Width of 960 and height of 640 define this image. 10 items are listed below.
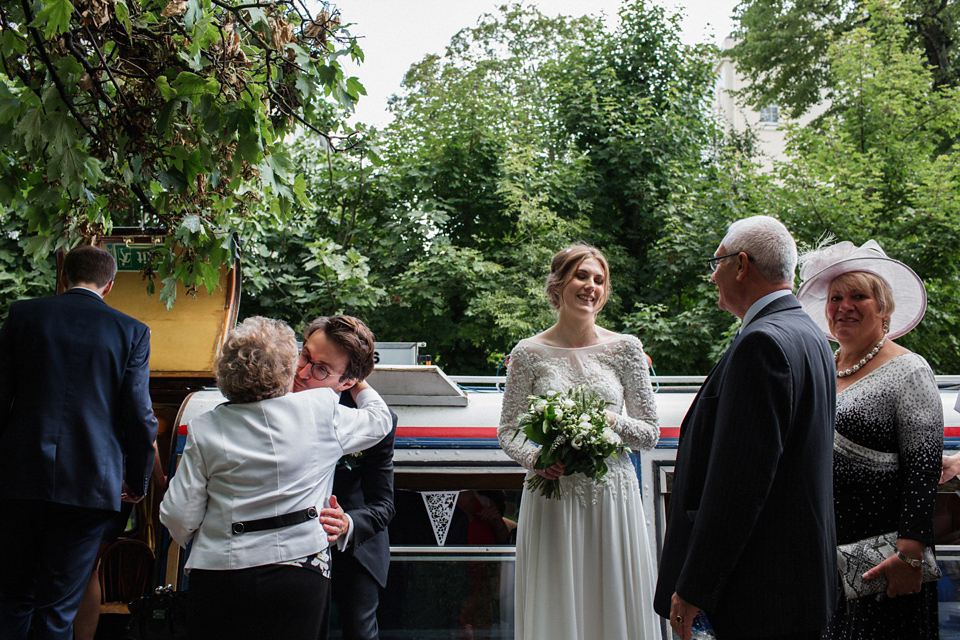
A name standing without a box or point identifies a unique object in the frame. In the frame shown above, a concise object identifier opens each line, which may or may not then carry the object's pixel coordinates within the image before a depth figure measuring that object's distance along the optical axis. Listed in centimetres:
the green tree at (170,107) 267
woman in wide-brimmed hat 260
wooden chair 440
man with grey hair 211
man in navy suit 331
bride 319
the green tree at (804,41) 1520
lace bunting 381
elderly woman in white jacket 239
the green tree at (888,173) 1014
